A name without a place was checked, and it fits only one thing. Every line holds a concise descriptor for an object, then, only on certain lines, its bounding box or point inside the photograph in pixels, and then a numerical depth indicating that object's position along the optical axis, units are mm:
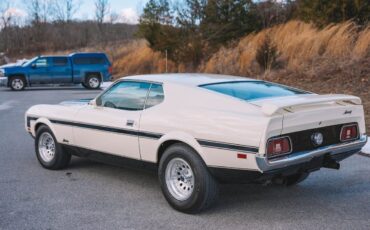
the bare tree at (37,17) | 54125
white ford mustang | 4566
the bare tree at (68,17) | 55697
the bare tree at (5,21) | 54944
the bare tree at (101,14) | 50188
